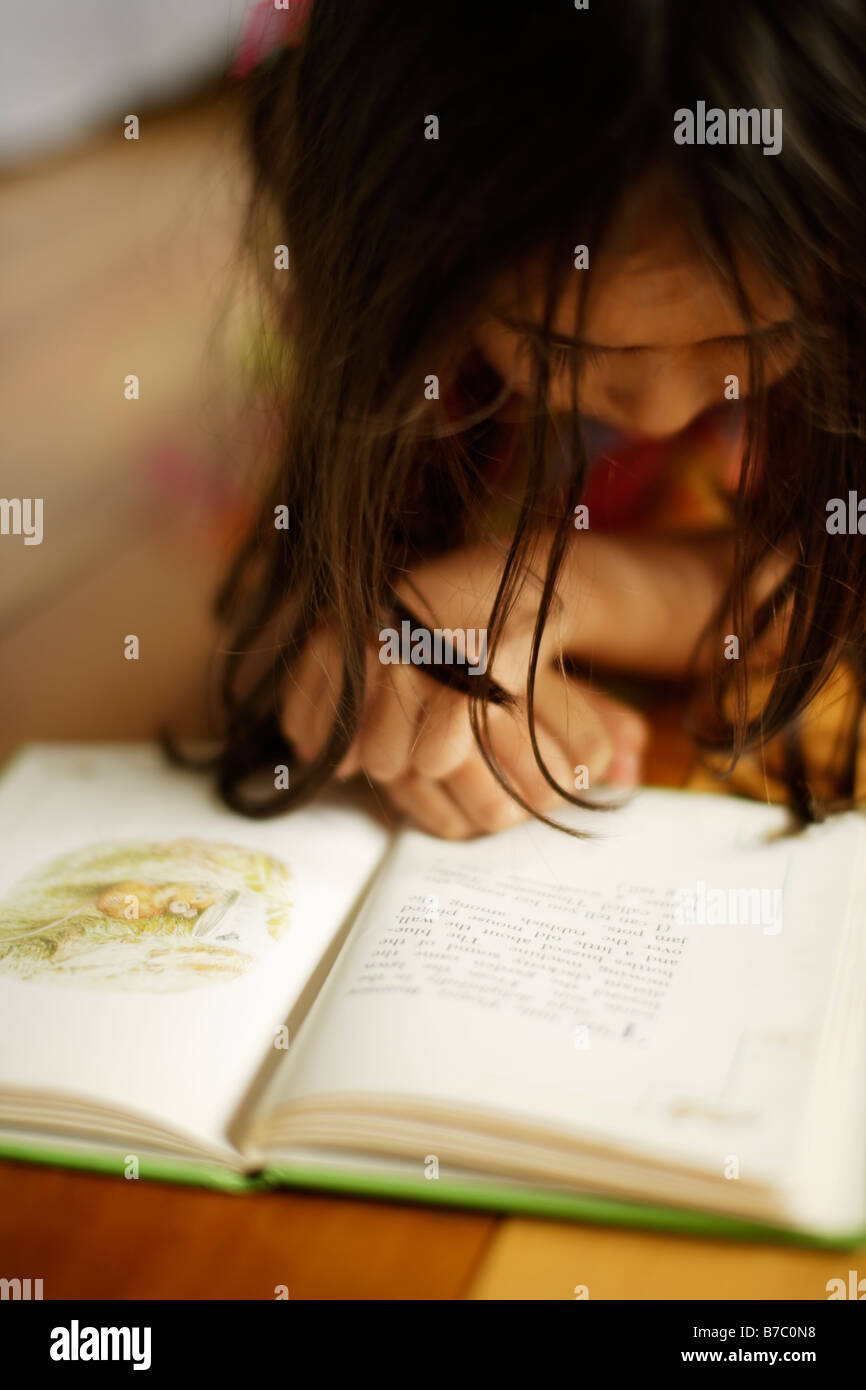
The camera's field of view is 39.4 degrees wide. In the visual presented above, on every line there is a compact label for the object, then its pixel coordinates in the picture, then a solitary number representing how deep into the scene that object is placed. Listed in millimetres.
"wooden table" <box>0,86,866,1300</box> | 460
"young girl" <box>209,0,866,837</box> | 472
